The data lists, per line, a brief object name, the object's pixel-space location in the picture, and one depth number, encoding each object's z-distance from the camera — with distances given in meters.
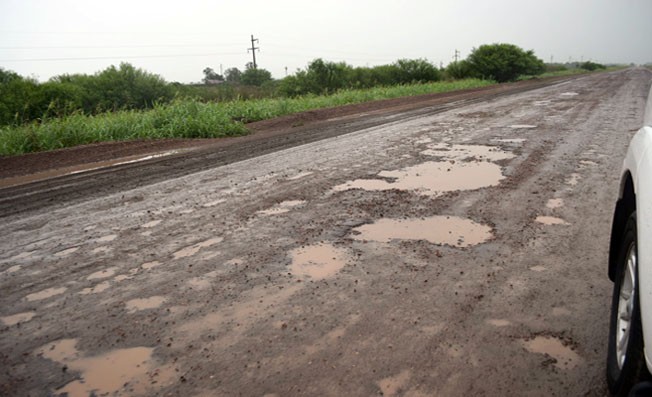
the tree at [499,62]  46.53
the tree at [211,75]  95.81
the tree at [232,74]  91.19
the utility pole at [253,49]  54.49
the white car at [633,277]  1.52
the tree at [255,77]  66.31
